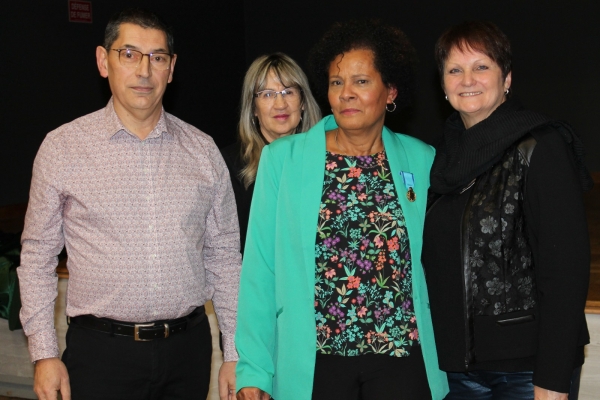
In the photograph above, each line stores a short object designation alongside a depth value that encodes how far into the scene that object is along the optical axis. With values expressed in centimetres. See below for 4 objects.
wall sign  706
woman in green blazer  214
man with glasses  236
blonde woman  313
